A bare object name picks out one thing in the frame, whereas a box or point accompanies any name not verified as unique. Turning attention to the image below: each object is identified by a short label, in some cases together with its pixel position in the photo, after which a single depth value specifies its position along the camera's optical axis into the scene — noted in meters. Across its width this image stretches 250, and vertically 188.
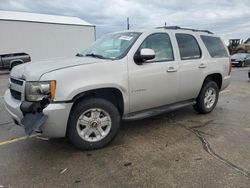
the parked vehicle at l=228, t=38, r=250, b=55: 24.24
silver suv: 2.61
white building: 17.17
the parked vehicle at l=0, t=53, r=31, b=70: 14.24
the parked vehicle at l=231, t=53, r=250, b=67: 17.53
